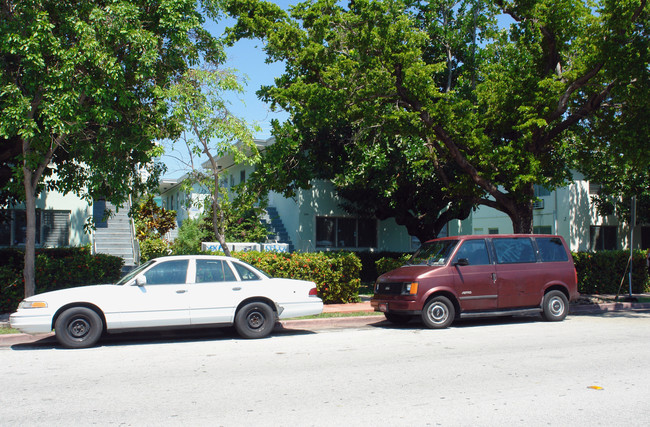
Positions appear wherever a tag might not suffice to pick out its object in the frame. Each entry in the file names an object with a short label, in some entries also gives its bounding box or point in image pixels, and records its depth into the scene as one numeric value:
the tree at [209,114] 11.81
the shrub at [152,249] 24.52
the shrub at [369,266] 22.11
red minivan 11.44
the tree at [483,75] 13.38
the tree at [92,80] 10.59
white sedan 9.25
